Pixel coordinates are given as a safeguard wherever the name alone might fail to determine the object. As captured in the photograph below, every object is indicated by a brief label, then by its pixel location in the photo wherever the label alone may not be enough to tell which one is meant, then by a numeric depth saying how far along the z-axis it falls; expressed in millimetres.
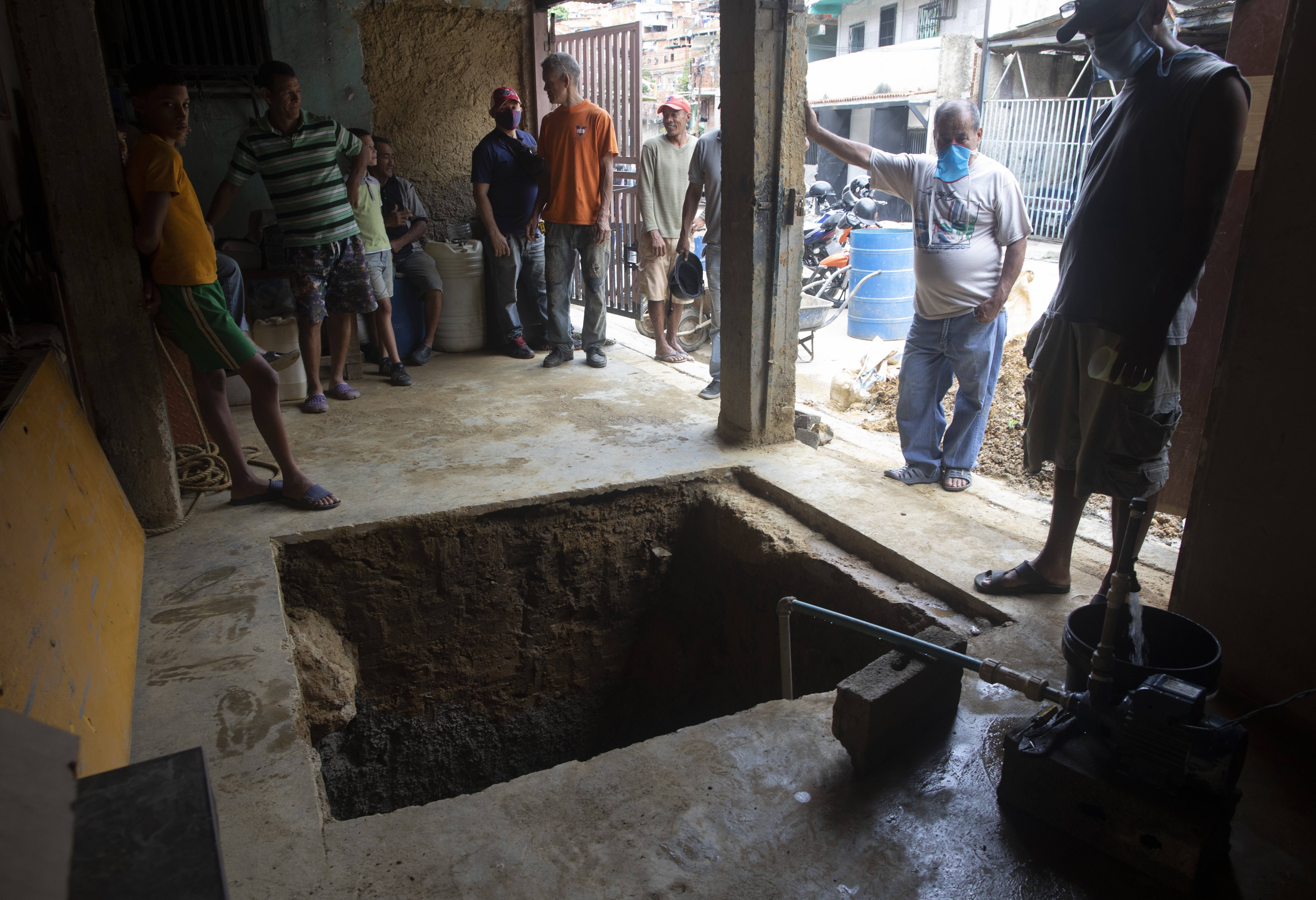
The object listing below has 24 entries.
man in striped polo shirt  4277
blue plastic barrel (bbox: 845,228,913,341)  8336
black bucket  1938
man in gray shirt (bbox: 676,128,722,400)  5156
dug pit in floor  3301
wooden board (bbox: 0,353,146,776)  1692
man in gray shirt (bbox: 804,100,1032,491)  3562
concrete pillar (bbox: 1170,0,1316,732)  2033
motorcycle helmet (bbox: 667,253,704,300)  5441
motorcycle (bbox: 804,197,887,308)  9500
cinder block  1967
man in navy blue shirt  5898
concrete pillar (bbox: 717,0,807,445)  3764
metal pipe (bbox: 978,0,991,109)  11414
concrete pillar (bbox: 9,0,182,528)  2838
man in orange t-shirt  5613
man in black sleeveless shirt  2152
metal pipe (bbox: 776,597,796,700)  2471
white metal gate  11398
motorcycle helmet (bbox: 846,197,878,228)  10453
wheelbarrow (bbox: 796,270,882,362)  7125
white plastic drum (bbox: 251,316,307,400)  5215
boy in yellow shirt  3029
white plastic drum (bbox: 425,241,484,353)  6344
